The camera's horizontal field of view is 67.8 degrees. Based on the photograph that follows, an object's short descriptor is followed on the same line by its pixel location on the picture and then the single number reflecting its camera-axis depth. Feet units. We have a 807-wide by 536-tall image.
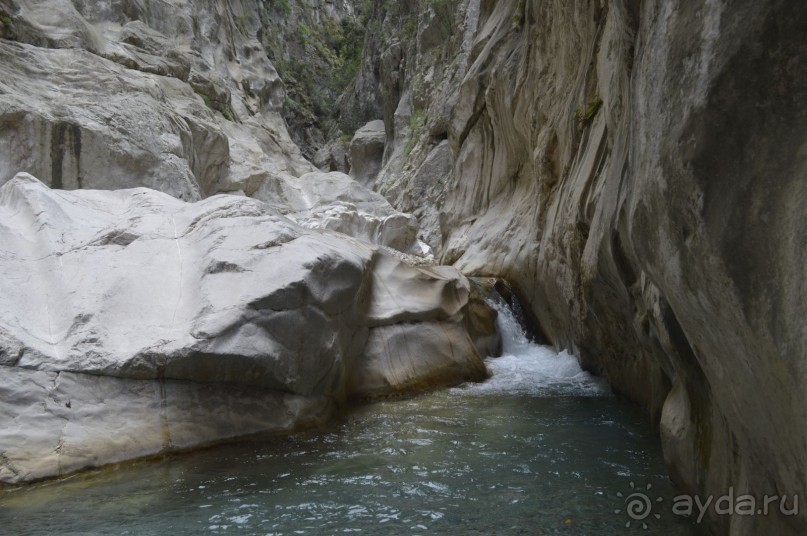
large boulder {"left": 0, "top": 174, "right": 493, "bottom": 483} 17.88
